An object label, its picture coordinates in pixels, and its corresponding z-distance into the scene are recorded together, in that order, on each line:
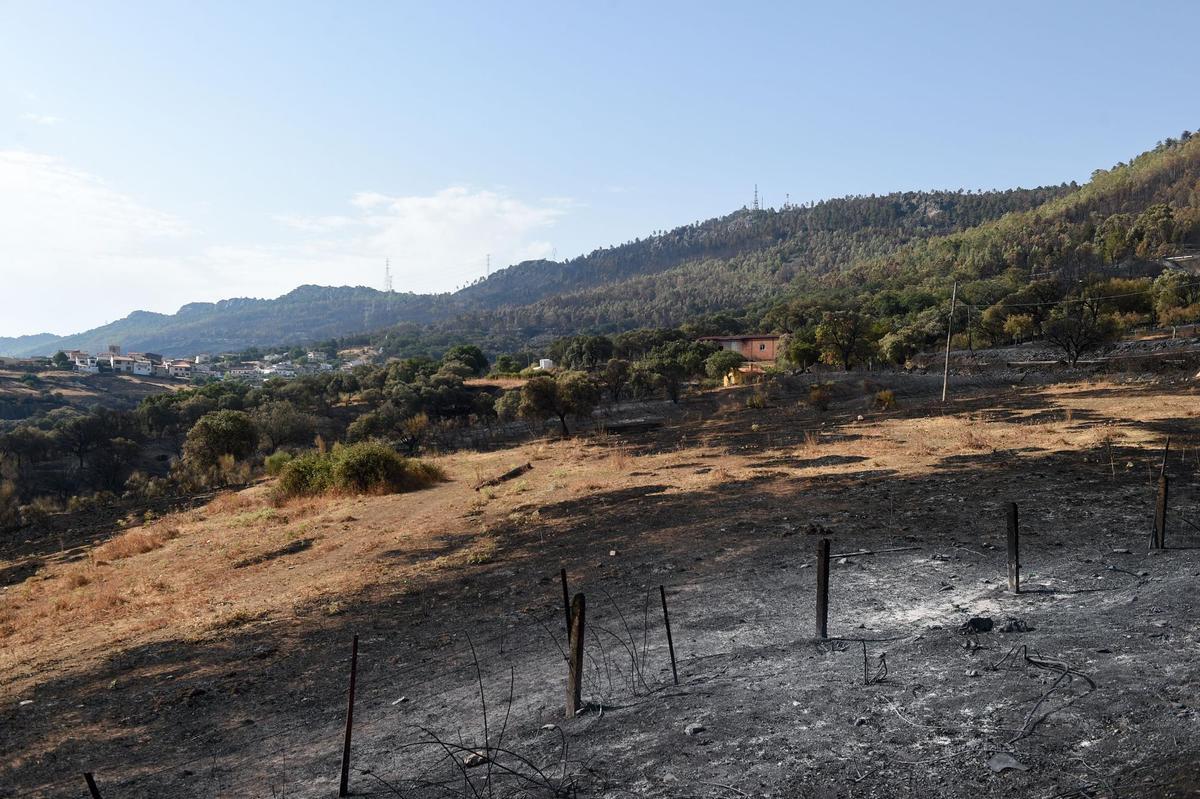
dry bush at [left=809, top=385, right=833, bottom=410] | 43.49
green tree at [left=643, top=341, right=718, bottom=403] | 58.67
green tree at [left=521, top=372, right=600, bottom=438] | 43.34
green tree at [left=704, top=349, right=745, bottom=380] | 67.38
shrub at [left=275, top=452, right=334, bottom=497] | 27.67
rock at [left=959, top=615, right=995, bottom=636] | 8.29
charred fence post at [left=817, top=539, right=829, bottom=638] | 8.13
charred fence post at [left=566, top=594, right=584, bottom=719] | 6.48
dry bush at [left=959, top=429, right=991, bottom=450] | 22.58
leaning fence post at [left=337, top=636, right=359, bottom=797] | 5.86
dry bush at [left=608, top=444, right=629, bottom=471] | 27.27
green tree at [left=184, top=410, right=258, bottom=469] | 39.81
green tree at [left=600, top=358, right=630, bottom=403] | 60.75
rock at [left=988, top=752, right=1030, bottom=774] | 5.57
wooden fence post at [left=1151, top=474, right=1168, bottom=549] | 10.68
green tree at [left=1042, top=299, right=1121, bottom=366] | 50.15
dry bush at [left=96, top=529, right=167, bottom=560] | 21.27
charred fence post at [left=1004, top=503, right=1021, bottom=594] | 9.41
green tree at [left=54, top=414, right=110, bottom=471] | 53.66
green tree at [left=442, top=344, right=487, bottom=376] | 96.12
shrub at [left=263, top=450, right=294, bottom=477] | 35.44
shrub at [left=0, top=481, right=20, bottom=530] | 31.29
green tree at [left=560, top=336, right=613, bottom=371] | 89.38
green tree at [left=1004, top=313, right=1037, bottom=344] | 68.62
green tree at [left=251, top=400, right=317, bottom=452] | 48.94
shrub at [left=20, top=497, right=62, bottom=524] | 31.37
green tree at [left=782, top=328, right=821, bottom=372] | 69.00
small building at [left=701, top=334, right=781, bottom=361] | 96.31
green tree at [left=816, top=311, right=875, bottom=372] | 65.75
